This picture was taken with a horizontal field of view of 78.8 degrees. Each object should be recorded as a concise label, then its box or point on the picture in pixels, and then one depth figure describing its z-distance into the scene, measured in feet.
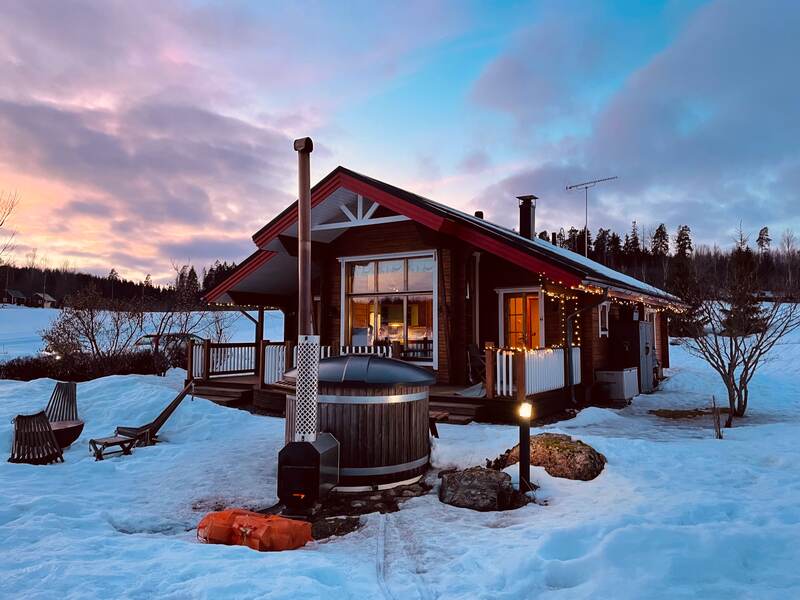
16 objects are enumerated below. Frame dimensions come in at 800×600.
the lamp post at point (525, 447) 17.81
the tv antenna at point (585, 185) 63.77
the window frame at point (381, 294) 37.88
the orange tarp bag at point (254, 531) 13.07
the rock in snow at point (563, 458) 18.62
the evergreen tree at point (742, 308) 35.77
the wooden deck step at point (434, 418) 24.21
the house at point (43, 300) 240.94
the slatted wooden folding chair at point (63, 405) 28.02
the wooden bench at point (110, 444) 23.20
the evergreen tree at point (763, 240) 217.62
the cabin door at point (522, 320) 40.11
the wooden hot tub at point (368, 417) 19.22
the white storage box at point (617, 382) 40.01
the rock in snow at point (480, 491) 16.72
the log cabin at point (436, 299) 35.01
